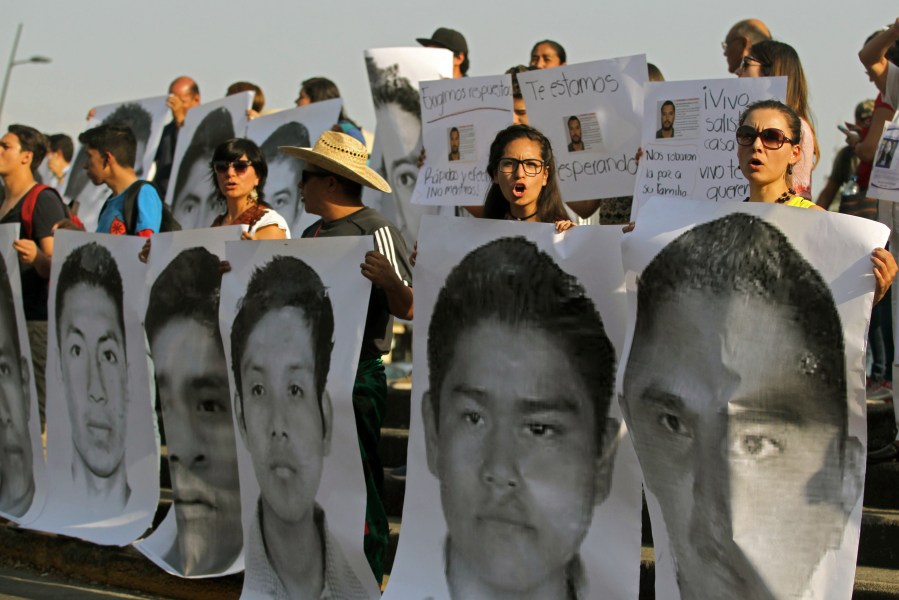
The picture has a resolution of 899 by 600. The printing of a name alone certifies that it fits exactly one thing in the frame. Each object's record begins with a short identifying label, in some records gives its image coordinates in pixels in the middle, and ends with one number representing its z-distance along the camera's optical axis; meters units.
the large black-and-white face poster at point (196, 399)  6.34
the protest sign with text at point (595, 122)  6.93
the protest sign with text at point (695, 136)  6.07
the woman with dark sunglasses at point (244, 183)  6.30
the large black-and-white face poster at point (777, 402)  4.20
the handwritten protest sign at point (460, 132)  7.79
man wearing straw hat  5.52
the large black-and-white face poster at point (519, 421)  4.76
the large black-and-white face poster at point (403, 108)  9.00
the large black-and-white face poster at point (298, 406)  5.52
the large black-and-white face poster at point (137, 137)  11.27
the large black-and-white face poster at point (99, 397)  6.96
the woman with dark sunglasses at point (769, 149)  4.45
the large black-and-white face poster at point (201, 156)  10.50
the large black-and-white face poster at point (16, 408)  7.86
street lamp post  35.94
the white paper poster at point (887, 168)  5.81
